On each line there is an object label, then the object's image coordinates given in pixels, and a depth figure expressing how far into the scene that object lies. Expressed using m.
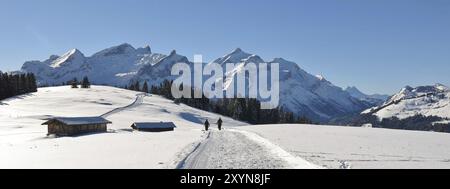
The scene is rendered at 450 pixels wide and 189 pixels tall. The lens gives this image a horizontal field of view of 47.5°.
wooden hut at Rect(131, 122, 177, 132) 90.75
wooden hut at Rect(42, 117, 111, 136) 77.42
